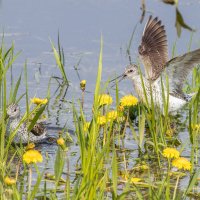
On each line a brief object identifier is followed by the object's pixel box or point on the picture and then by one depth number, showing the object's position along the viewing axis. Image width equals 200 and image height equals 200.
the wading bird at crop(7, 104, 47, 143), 13.65
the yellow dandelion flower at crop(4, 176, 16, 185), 7.50
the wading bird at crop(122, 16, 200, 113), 15.19
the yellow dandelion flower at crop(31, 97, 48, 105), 13.13
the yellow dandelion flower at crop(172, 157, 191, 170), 9.25
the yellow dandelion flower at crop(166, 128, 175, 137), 13.45
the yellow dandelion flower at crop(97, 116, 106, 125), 11.53
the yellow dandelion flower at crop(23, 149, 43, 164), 8.32
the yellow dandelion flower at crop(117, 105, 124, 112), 12.88
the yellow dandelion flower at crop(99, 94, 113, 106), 11.63
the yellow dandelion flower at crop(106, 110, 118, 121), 11.66
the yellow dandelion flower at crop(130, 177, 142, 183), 10.50
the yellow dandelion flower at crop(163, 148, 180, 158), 9.49
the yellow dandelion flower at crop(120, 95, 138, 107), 13.37
